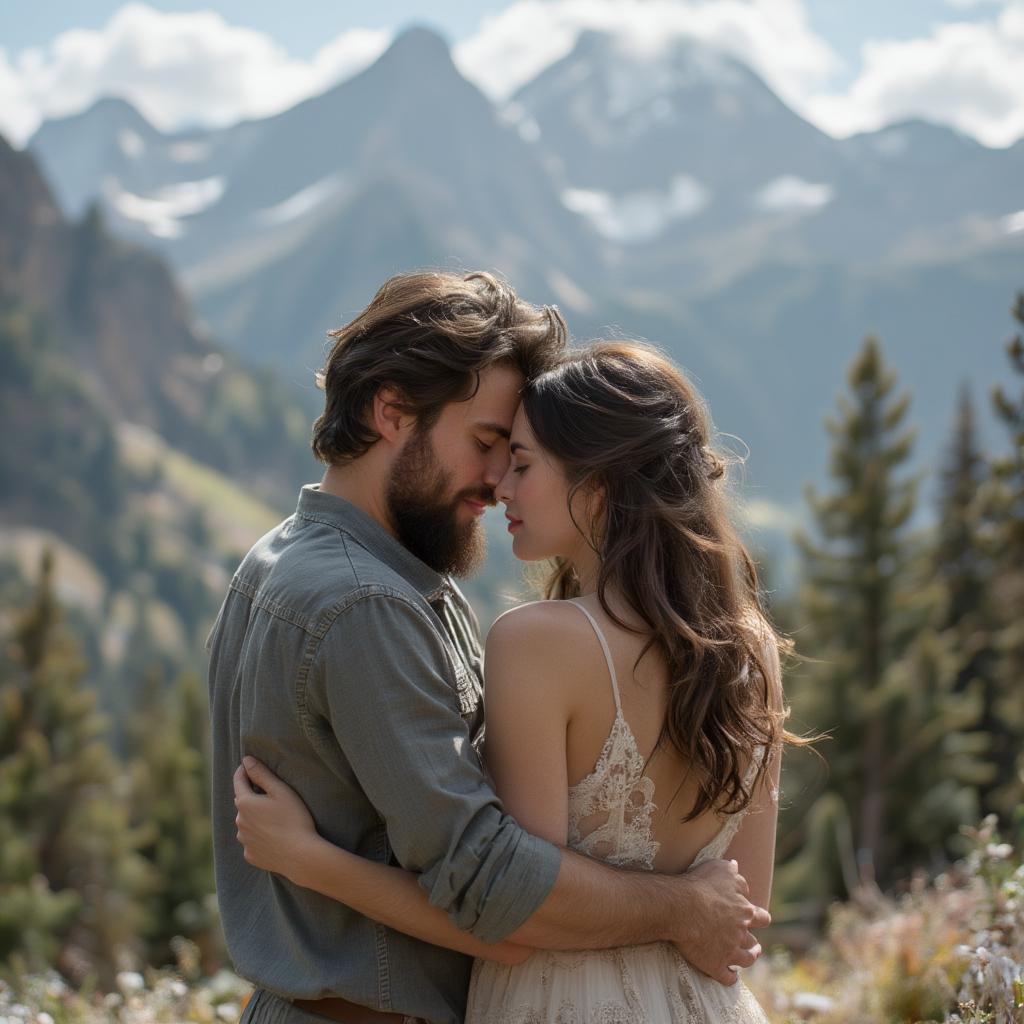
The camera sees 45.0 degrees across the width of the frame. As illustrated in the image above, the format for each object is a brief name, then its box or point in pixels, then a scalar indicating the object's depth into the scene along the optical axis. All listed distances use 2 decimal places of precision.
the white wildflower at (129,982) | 5.62
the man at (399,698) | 2.93
